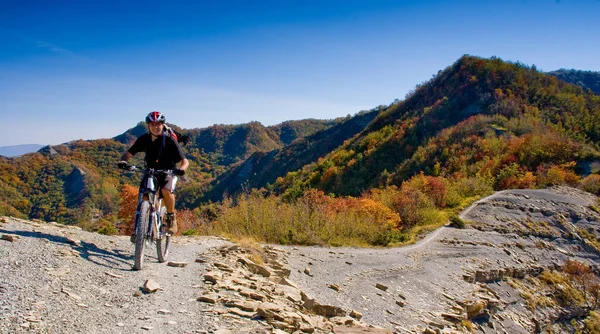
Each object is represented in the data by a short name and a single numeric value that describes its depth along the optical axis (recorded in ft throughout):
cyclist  19.07
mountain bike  17.87
